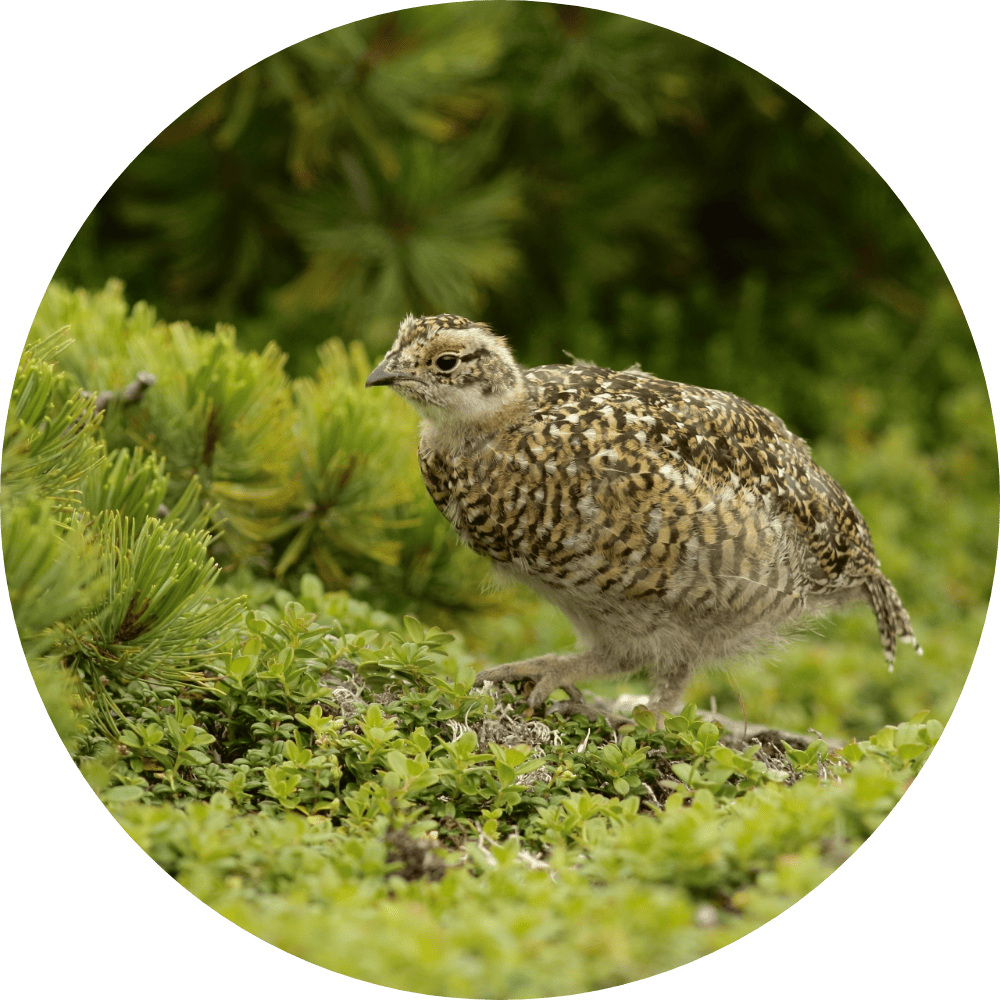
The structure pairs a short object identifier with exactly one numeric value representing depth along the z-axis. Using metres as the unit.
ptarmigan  5.66
